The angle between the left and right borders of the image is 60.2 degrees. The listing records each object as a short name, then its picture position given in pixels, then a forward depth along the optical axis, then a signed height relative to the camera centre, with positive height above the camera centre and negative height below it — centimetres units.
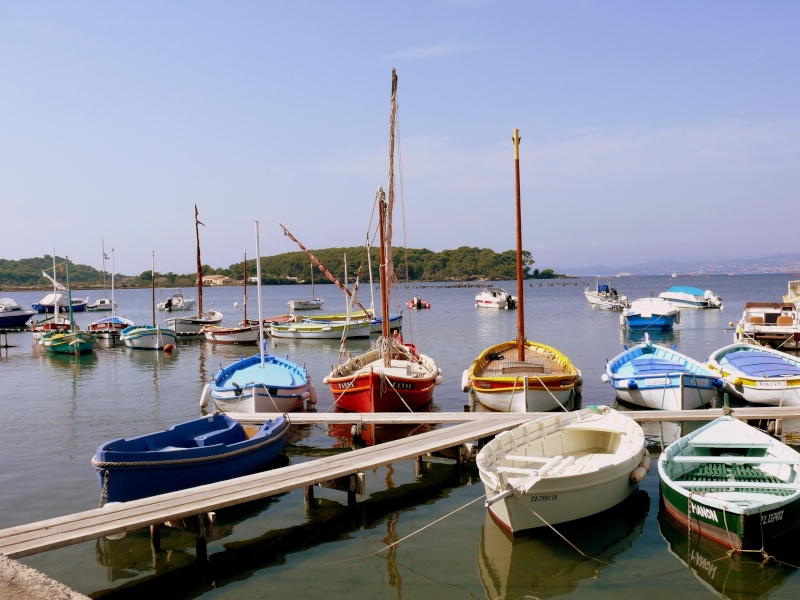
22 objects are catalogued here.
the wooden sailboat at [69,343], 4594 -430
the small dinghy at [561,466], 1148 -372
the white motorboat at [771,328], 3625 -354
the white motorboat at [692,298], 7750 -397
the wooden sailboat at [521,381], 2033 -340
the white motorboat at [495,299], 9125 -422
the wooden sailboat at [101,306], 11206 -458
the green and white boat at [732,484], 1096 -397
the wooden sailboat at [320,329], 5306 -439
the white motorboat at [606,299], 8012 -416
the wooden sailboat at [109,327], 5606 -416
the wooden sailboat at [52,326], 5638 -394
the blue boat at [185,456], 1257 -365
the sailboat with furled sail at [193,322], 5859 -401
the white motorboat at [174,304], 9002 -375
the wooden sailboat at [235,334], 5184 -452
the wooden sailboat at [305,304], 8494 -392
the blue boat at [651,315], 5372 -404
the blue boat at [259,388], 2108 -364
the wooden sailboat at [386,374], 2070 -336
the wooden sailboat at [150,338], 4803 -434
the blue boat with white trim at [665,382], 2122 -377
